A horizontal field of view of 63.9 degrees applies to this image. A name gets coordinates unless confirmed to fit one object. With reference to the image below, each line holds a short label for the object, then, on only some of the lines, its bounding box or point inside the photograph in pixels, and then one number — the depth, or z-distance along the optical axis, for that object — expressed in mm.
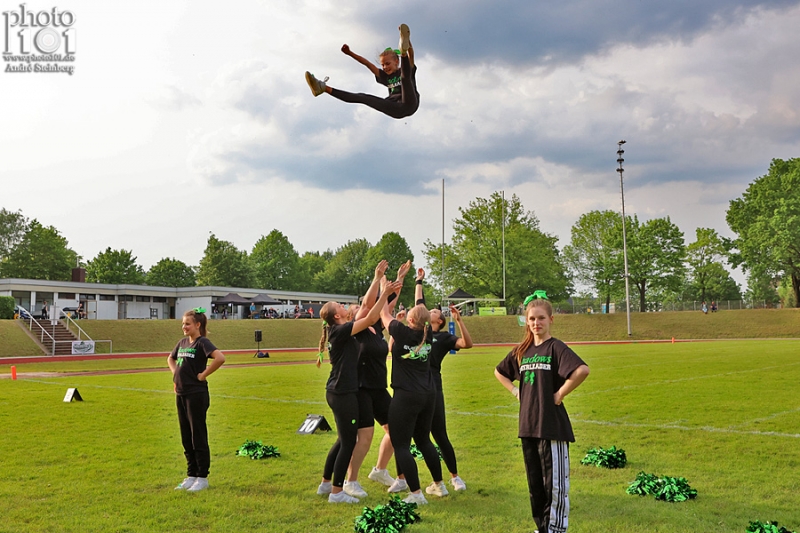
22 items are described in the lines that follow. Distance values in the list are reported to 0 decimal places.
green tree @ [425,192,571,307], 60906
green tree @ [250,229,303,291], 94438
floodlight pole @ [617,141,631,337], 46719
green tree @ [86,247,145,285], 85188
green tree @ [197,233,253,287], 83938
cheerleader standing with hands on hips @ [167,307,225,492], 6684
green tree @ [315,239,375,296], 92938
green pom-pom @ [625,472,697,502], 6016
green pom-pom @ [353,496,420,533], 5059
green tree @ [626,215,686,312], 64312
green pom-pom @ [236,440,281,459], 8266
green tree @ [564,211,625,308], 65938
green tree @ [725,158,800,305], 56250
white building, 52750
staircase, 36000
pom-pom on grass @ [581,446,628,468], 7531
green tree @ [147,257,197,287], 91312
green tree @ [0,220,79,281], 75000
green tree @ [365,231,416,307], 84438
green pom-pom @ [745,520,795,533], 4664
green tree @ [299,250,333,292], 96062
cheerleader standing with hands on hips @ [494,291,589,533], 4656
